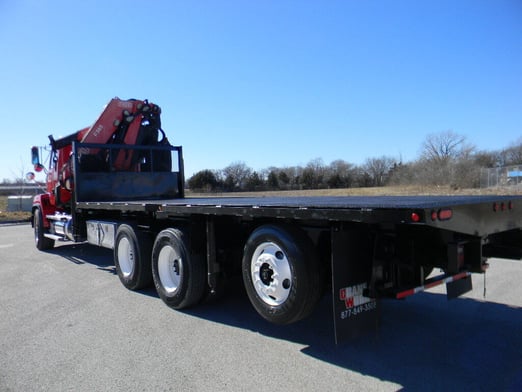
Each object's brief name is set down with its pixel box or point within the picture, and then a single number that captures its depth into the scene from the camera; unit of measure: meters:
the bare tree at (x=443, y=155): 57.21
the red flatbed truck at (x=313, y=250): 3.47
